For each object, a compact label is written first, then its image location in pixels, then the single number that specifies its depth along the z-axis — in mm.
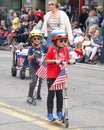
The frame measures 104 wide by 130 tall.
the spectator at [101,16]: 22038
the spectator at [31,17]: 26877
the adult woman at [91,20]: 23484
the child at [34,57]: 10648
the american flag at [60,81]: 8672
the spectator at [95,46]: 19797
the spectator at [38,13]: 24844
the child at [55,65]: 8812
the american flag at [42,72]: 9391
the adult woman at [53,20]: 13172
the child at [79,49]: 19844
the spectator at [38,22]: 23606
